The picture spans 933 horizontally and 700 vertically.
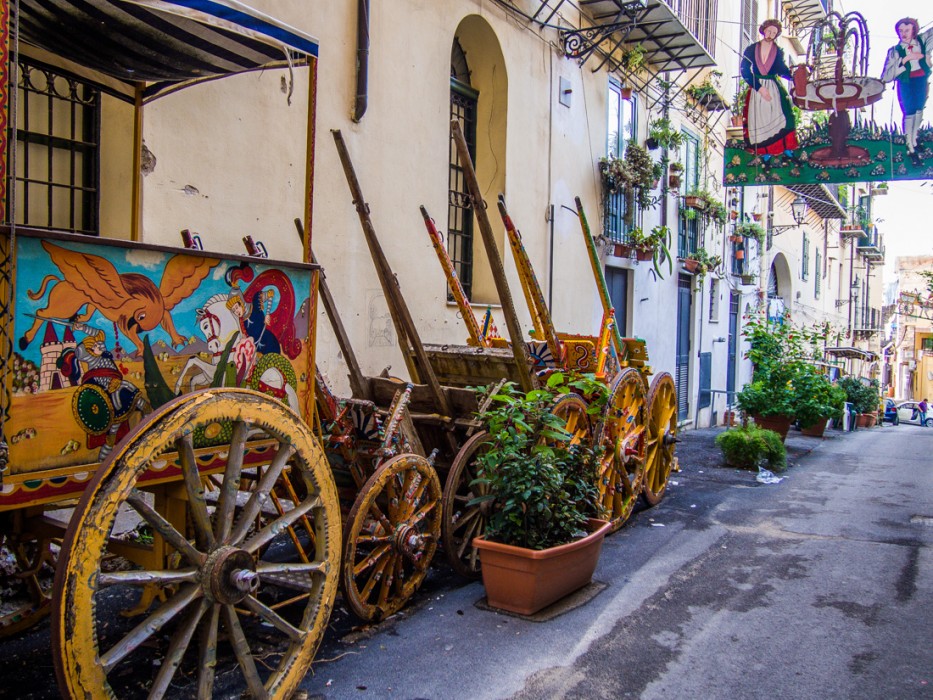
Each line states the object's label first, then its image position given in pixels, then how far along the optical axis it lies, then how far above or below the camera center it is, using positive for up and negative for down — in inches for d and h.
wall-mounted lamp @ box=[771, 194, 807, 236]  861.7 +156.7
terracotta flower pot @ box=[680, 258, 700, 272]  570.3 +59.1
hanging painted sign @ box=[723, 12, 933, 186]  430.3 +136.3
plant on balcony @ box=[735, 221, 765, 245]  692.1 +104.8
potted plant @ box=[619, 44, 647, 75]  448.8 +165.5
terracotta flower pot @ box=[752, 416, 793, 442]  459.8 -45.3
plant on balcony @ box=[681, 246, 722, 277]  572.7 +62.6
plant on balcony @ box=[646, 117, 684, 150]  493.0 +133.8
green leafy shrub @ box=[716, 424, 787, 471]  371.6 -48.8
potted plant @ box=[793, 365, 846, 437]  448.8 -29.2
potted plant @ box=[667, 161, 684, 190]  525.7 +115.6
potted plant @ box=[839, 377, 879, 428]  777.6 -45.6
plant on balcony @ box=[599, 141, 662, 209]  441.7 +98.1
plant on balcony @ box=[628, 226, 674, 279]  471.5 +61.7
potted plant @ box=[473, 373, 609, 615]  172.4 -39.3
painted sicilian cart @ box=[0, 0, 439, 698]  98.7 -13.2
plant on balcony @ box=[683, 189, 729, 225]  558.5 +103.3
